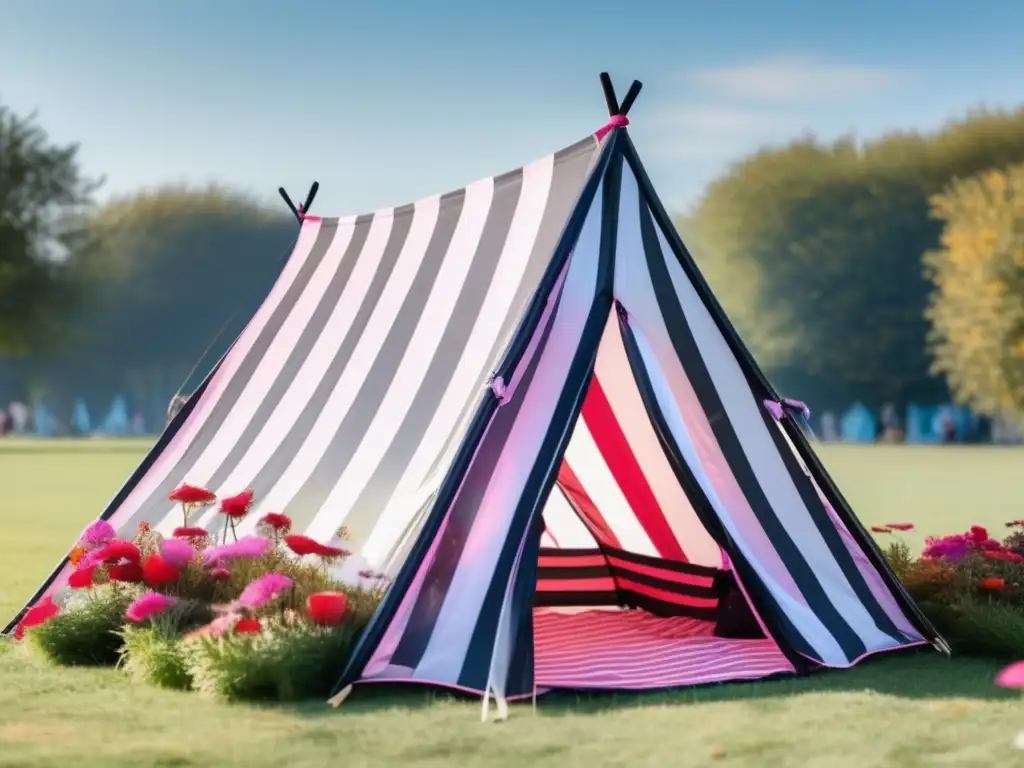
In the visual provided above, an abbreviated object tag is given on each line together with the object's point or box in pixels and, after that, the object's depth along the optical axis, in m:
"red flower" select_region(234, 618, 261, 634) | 5.22
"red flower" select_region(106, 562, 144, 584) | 5.99
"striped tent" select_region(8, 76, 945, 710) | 5.41
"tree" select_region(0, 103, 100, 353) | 37.00
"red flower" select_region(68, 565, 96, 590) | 5.91
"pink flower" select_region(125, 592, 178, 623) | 5.56
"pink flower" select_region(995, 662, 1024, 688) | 3.35
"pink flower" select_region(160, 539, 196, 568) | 5.90
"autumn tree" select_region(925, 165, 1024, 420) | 35.38
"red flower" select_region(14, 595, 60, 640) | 6.02
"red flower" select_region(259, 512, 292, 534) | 5.94
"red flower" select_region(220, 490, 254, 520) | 6.06
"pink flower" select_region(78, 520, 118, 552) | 6.37
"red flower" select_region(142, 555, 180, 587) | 5.88
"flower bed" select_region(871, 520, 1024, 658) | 6.25
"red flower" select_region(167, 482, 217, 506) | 6.13
